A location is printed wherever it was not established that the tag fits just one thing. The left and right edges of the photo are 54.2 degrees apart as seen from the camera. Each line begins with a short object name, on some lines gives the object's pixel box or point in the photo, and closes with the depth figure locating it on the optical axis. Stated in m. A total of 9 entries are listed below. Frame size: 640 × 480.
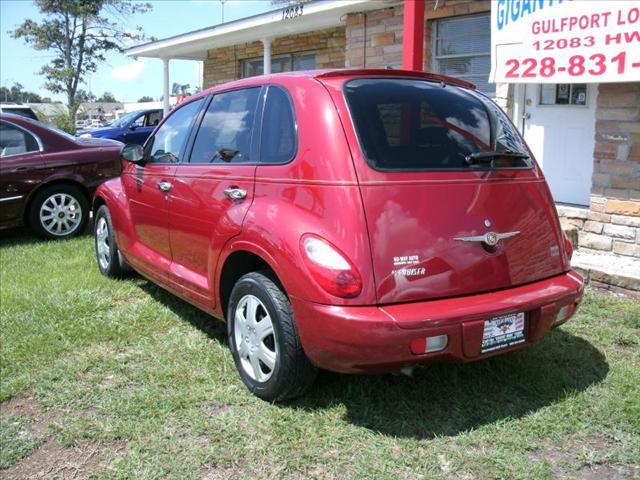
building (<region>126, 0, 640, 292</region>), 5.79
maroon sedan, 7.41
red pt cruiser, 2.82
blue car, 17.00
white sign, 5.38
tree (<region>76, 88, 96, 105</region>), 31.40
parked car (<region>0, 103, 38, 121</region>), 16.62
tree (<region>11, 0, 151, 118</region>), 29.78
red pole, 6.92
